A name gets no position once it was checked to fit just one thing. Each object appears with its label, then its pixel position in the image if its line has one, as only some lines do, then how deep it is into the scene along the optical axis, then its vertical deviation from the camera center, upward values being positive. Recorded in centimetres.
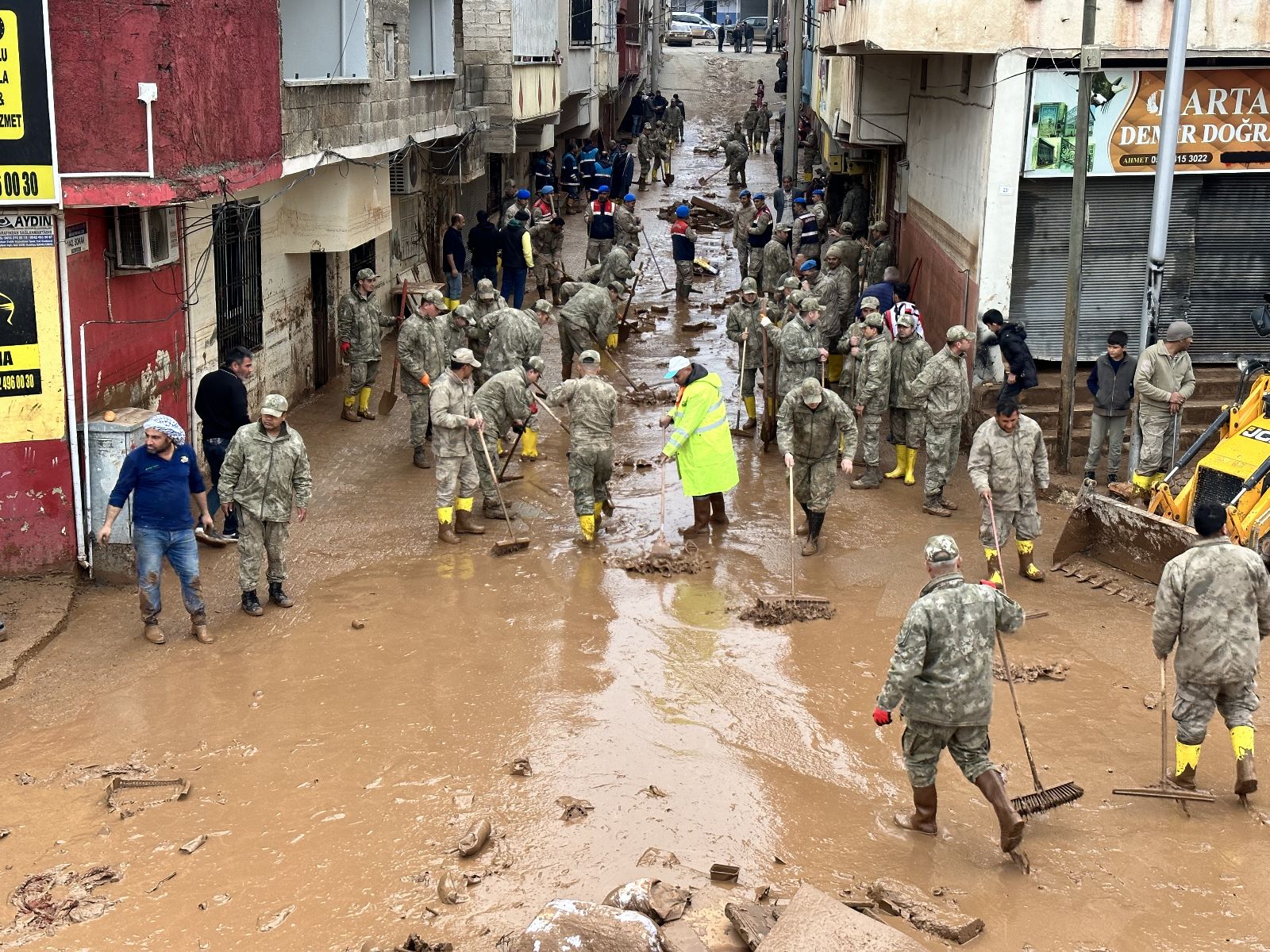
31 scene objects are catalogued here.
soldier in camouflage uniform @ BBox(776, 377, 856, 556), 1131 -251
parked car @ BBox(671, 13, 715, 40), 7125 +531
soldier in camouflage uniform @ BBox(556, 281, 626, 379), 1625 -223
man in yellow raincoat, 1171 -256
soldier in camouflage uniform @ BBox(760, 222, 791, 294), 2059 -195
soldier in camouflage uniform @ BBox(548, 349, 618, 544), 1163 -260
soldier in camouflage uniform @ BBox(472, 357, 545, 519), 1252 -252
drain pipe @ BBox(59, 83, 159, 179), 1002 -8
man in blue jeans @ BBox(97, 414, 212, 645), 933 -262
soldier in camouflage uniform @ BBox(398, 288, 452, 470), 1416 -239
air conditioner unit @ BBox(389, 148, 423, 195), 2031 -78
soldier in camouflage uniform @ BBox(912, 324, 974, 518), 1257 -244
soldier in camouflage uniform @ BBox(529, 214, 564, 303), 2316 -213
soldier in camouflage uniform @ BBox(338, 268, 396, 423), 1537 -229
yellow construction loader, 1041 -285
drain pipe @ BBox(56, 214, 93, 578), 998 -227
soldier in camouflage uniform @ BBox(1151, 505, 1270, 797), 730 -257
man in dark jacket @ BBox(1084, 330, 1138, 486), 1266 -237
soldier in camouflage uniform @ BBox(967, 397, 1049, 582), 1070 -252
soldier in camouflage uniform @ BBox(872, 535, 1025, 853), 672 -258
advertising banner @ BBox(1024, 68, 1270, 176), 1424 +14
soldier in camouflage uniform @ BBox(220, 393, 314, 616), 988 -256
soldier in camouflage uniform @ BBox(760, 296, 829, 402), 1378 -210
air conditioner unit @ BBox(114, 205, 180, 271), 1079 -94
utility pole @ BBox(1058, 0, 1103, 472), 1292 -118
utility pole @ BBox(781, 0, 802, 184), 3014 +86
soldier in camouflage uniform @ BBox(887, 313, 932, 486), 1348 -238
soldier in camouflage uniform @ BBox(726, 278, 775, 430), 1522 -224
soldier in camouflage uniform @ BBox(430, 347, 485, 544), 1177 -268
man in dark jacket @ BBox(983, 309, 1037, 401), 1284 -203
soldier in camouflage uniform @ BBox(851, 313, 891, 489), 1323 -237
